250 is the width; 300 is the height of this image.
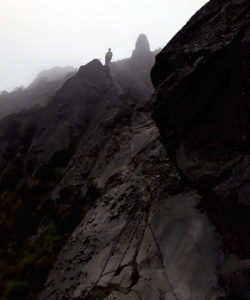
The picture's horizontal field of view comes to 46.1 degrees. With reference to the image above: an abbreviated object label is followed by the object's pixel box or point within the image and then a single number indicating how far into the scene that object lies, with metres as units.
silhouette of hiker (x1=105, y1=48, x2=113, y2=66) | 49.09
